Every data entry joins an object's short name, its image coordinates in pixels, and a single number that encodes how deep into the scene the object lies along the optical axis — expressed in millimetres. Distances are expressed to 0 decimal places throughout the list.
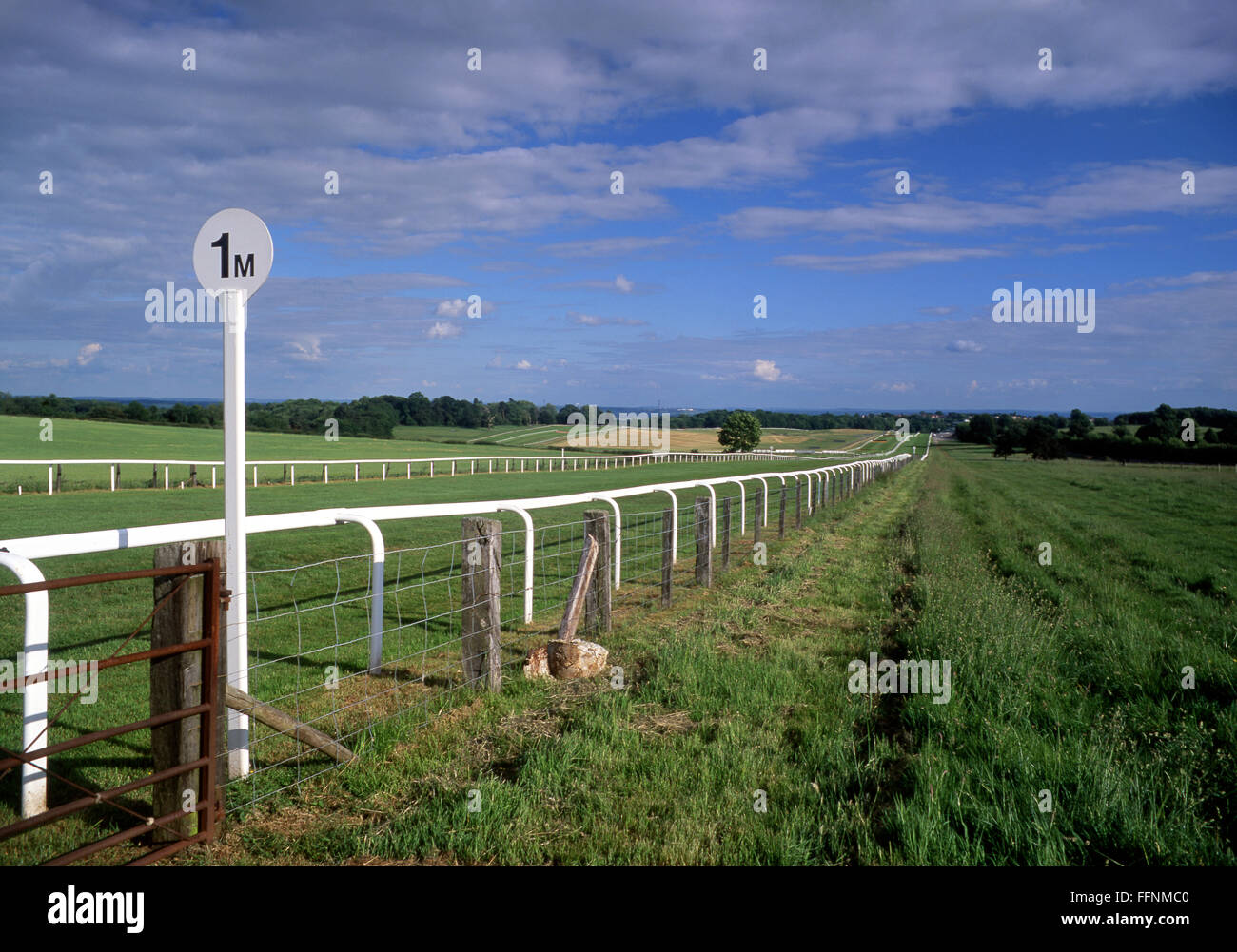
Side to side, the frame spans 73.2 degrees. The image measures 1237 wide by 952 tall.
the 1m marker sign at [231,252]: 4223
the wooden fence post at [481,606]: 5688
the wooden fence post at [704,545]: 10211
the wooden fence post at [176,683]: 3596
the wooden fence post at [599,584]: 7398
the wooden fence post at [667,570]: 9117
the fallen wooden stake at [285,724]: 4031
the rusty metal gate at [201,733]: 3268
